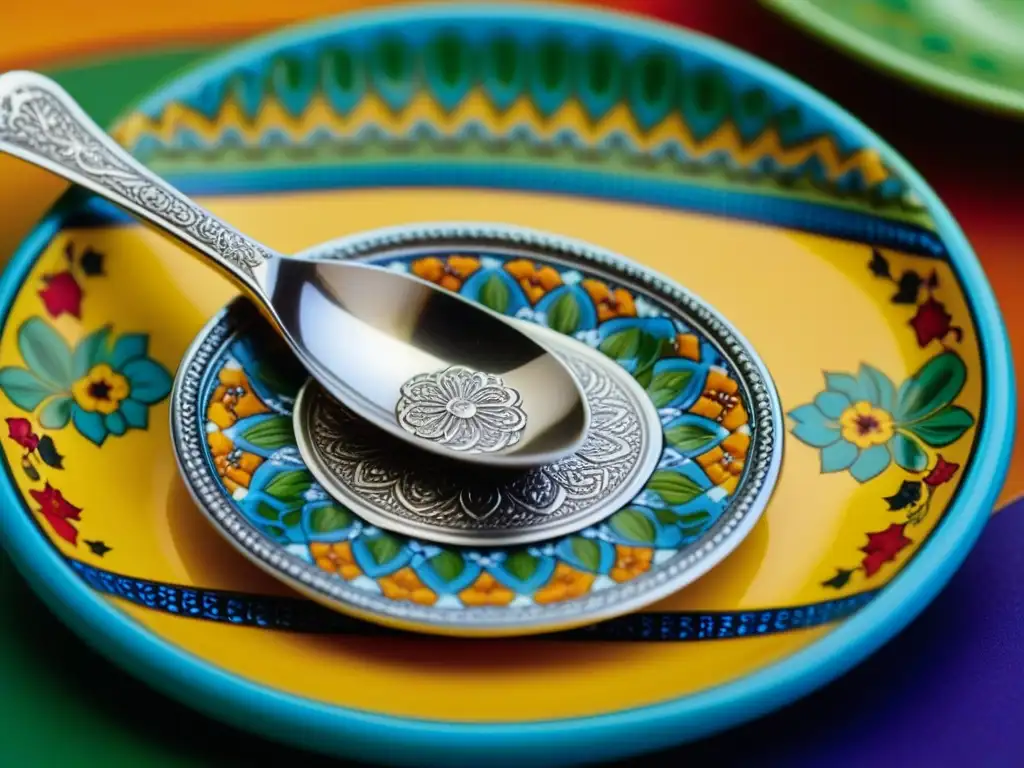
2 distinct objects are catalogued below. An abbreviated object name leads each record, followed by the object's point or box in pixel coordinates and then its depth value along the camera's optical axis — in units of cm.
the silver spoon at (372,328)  51
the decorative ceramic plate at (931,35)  67
